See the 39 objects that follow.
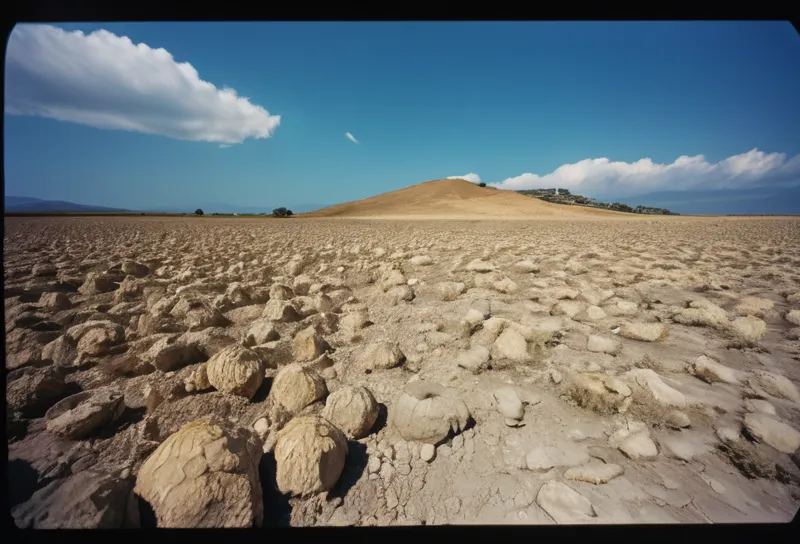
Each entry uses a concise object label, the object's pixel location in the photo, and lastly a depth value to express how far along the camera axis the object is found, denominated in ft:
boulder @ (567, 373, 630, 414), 4.86
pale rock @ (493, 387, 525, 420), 4.71
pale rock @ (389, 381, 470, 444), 4.27
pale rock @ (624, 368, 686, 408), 4.91
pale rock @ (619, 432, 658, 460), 3.97
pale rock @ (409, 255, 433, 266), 16.28
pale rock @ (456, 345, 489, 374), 6.02
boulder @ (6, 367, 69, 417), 4.88
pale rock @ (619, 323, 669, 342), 7.13
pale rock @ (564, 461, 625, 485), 3.65
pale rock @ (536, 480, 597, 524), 3.37
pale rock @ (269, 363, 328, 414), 5.03
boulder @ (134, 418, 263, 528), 3.14
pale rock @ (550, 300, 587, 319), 8.48
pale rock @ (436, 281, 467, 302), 10.27
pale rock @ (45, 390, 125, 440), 4.28
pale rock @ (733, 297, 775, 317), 8.60
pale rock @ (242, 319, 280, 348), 7.16
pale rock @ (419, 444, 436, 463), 4.02
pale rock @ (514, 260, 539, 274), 13.93
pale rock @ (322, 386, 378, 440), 4.42
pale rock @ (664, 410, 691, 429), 4.45
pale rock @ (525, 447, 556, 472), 3.87
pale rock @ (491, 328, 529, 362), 6.35
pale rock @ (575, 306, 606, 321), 8.26
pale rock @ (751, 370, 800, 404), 5.17
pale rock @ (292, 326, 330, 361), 6.61
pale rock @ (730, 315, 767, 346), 7.18
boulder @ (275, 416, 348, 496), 3.54
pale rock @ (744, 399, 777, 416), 4.73
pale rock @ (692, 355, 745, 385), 5.53
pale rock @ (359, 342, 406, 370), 6.25
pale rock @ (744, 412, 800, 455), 4.11
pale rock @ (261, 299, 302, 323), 8.45
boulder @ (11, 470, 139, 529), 3.05
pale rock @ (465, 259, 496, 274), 13.60
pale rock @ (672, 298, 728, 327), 7.84
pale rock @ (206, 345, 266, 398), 5.24
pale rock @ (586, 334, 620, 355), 6.63
